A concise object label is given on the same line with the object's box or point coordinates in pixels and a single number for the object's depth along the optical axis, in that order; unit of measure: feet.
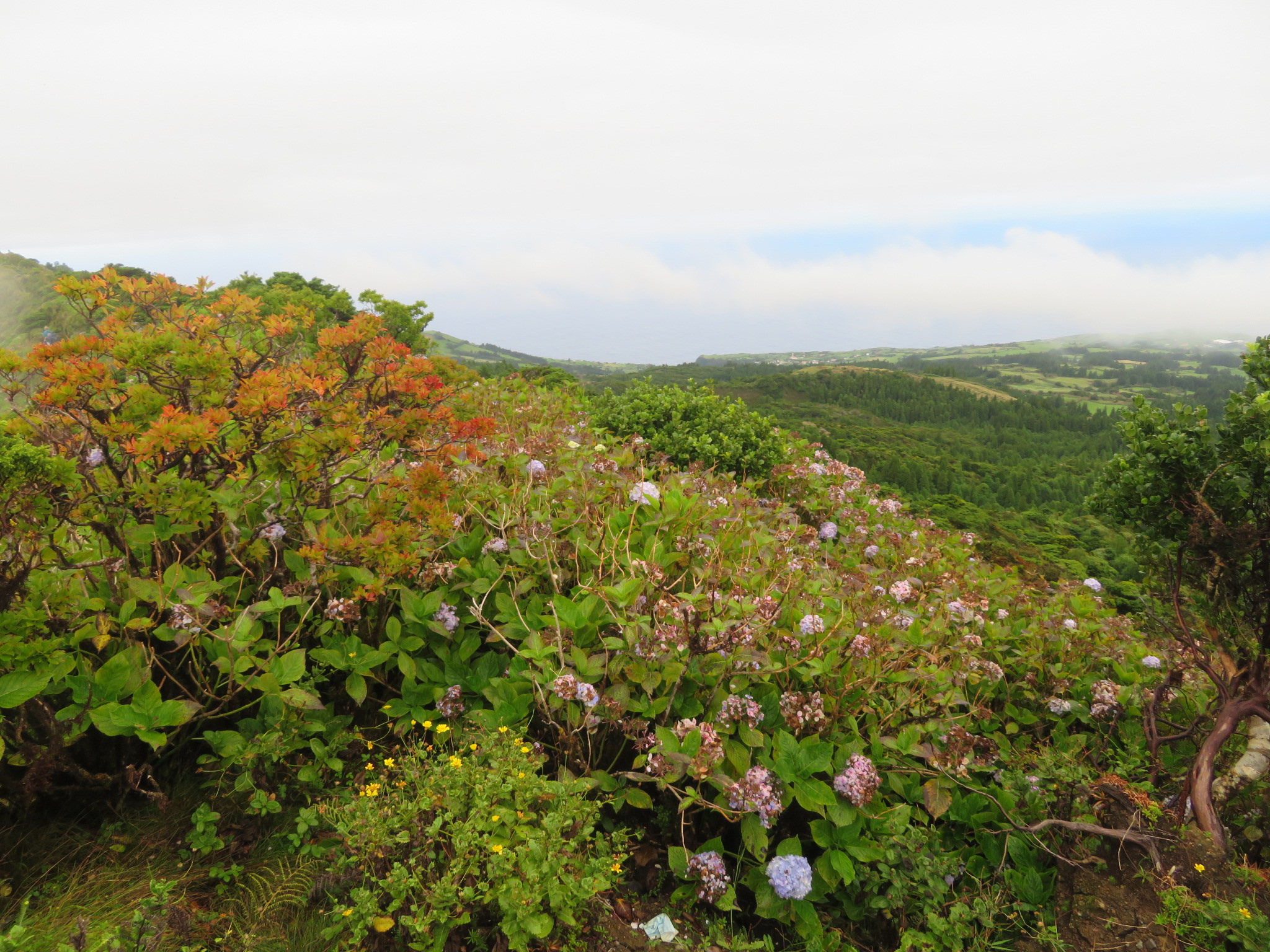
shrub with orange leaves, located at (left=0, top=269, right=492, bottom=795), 7.66
